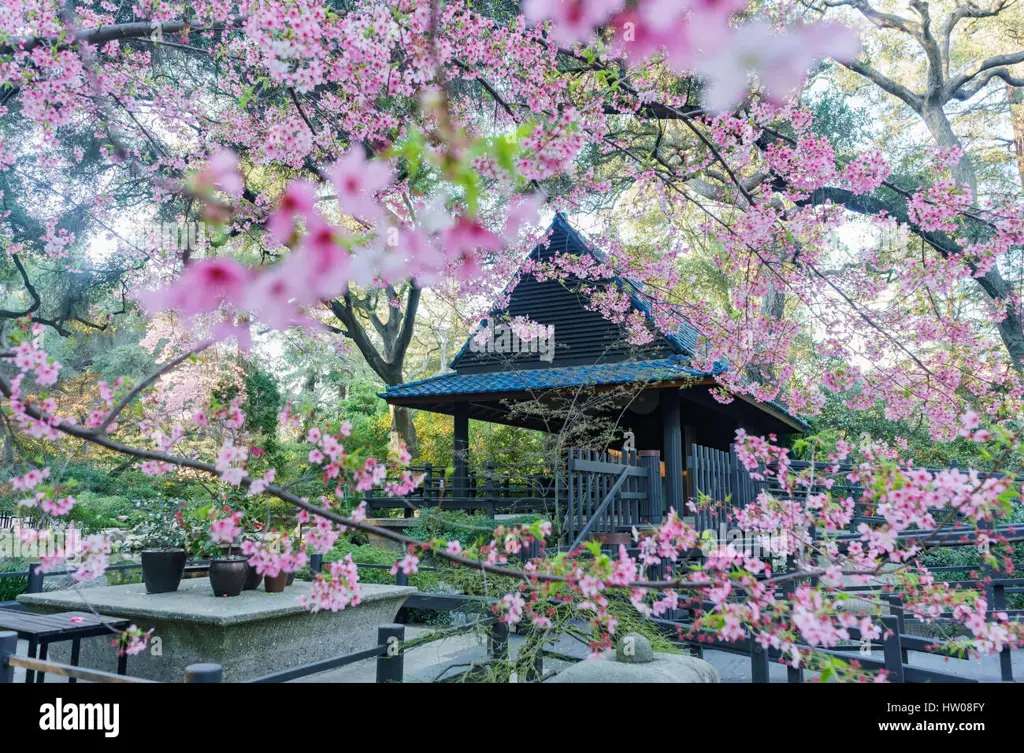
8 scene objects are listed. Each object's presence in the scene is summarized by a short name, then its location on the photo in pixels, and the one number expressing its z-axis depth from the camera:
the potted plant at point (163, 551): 6.43
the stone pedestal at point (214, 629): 5.54
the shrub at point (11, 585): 9.74
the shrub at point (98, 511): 15.11
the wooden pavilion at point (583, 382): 11.77
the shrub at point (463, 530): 12.32
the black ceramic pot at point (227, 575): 6.20
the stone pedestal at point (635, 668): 4.01
